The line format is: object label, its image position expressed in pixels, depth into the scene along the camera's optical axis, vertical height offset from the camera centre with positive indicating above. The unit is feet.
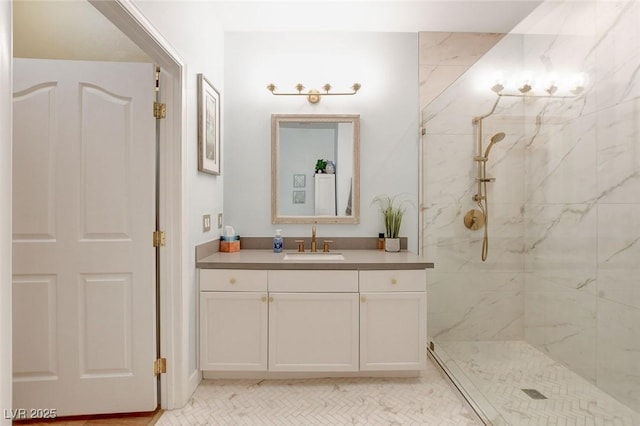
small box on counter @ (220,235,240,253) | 8.56 -0.91
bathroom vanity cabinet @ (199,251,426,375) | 7.27 -2.27
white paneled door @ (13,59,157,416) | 5.99 -0.55
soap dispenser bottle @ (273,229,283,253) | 8.85 -0.90
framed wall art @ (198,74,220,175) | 7.38 +1.69
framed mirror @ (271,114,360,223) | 9.21 +0.94
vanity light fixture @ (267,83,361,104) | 8.93 +2.89
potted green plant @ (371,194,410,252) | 8.92 -0.21
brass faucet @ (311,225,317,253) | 8.90 -0.88
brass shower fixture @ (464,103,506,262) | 6.59 +0.27
